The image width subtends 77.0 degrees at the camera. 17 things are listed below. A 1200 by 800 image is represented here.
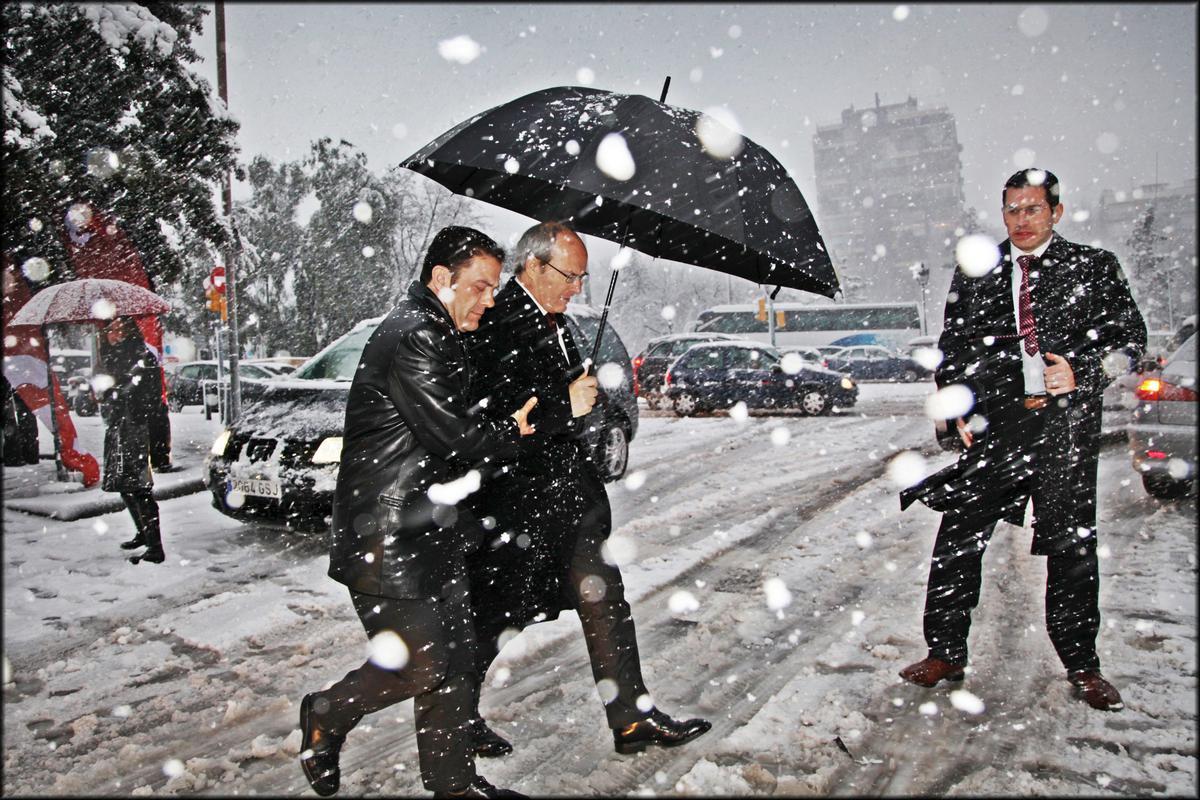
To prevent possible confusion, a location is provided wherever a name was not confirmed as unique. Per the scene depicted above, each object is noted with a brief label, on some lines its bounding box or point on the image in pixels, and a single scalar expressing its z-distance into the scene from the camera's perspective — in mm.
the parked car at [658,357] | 20750
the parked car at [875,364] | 31750
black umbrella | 2635
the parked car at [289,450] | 5707
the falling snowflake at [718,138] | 2844
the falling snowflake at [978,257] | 3203
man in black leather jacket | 2240
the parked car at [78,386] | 18297
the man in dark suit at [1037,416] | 3016
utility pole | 11023
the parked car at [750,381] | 16344
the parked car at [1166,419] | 5754
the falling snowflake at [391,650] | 2258
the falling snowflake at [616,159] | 2615
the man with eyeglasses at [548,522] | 2750
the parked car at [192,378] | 22797
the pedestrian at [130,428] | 5672
